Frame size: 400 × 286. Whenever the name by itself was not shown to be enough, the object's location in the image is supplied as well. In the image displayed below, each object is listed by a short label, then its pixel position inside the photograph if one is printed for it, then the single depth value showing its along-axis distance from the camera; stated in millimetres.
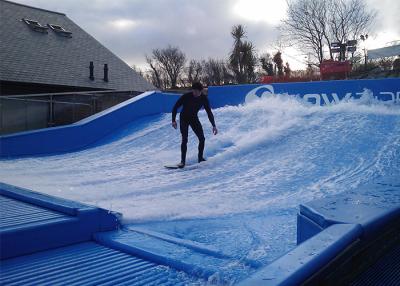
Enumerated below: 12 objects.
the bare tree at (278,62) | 30162
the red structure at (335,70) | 16219
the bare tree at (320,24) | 29266
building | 18578
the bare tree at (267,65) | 34881
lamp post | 28789
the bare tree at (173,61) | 60562
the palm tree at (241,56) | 32594
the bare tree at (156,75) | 62188
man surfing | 6156
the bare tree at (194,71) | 57562
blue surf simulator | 1980
